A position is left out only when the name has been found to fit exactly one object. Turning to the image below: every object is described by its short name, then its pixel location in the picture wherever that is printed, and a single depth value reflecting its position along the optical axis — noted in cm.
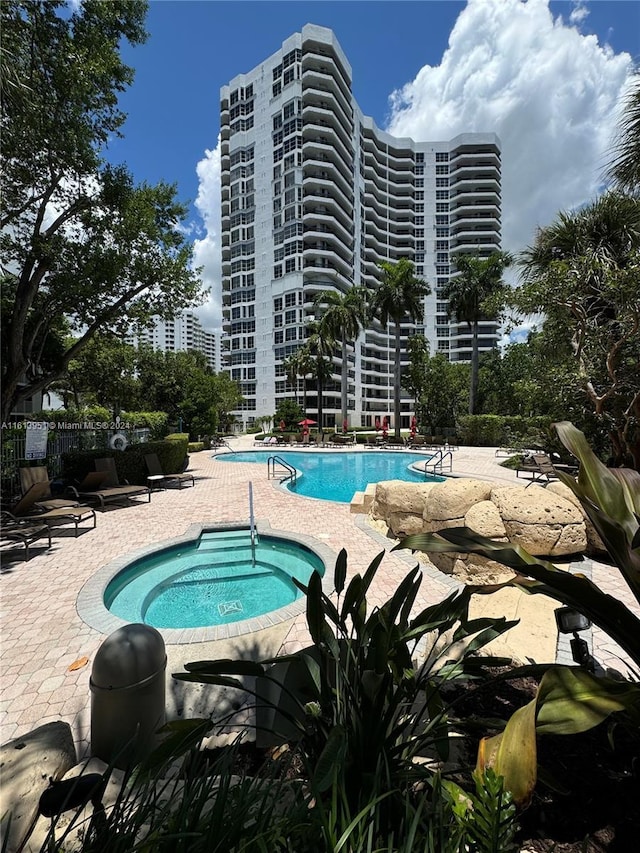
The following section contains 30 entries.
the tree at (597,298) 983
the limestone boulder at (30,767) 163
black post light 183
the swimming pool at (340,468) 1492
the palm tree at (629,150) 659
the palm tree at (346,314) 3562
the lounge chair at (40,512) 722
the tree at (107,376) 2697
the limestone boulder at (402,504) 762
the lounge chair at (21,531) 642
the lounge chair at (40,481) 791
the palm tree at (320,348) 3650
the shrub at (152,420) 1900
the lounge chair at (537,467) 1356
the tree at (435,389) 3806
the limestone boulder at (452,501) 657
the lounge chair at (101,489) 948
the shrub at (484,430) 2934
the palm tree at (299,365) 4212
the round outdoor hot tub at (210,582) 539
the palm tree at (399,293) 3075
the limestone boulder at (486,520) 579
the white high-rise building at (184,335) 16948
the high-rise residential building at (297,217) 5334
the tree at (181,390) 2622
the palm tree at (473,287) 3356
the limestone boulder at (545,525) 571
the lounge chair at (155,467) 1272
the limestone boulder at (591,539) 605
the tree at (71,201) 884
